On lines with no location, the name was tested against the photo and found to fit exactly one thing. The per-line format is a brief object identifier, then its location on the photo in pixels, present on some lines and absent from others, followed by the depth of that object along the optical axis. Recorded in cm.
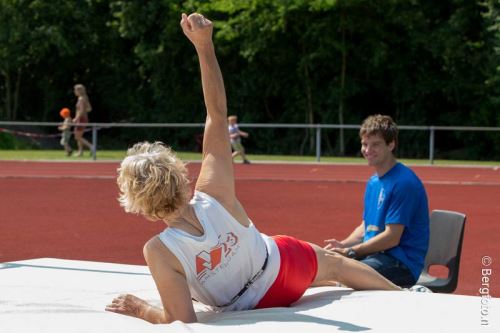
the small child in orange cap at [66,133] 3454
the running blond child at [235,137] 3341
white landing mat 630
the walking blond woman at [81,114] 3451
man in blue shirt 845
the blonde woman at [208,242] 632
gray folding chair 884
